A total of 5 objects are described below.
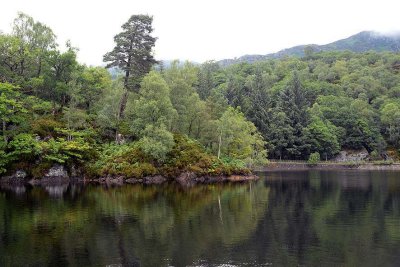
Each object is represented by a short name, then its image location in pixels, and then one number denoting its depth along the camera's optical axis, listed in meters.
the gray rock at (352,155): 121.27
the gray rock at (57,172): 60.12
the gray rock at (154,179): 61.56
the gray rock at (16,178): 58.22
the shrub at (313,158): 109.31
